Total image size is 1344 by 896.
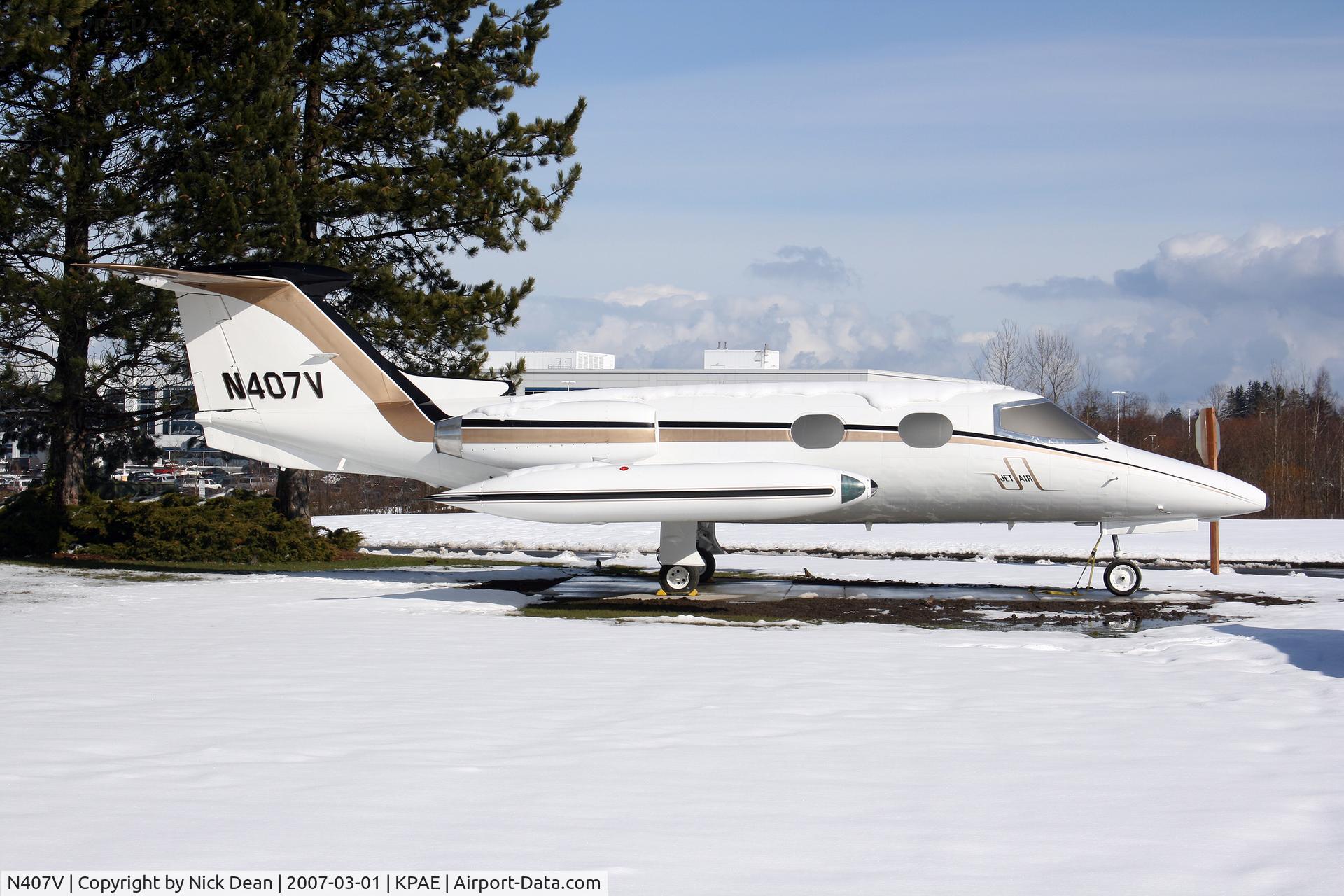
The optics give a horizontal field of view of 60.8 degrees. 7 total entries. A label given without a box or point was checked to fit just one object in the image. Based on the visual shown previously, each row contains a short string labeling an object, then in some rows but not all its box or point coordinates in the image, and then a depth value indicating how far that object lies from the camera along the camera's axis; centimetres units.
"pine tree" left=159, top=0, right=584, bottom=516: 2131
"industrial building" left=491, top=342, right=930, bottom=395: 4894
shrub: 2170
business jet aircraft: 1555
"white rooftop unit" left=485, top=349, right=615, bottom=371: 6159
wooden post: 1995
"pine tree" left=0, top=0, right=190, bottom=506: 2039
